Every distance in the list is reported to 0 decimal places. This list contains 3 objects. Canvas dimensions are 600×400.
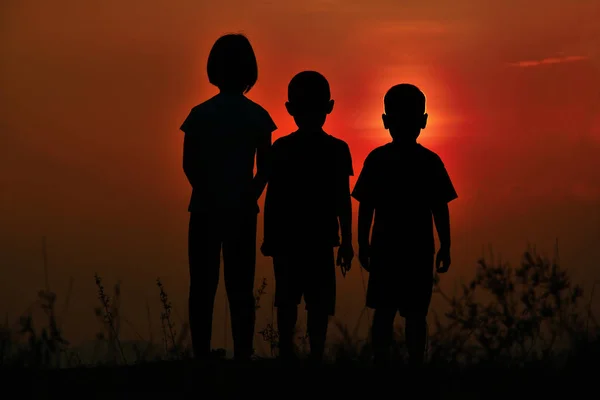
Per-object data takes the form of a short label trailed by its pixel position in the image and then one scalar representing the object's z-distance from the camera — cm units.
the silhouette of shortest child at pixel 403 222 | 1432
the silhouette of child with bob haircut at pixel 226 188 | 1431
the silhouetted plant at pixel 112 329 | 1363
